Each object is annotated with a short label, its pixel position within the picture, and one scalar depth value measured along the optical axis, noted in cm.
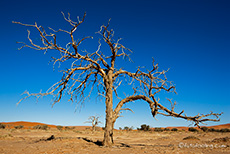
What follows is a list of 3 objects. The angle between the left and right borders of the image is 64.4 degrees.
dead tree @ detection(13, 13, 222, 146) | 957
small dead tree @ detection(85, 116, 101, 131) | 3143
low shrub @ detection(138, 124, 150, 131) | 5096
